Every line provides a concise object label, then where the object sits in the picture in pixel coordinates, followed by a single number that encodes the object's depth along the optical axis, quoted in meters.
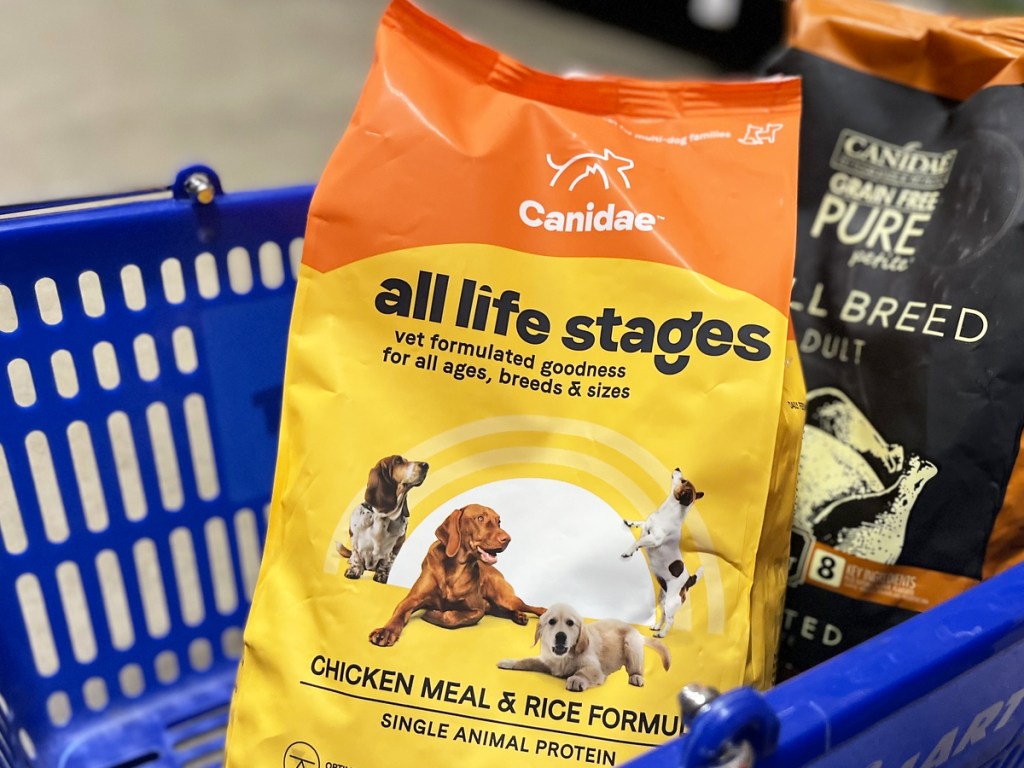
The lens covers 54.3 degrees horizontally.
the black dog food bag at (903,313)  0.60
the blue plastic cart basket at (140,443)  0.67
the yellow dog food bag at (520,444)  0.52
